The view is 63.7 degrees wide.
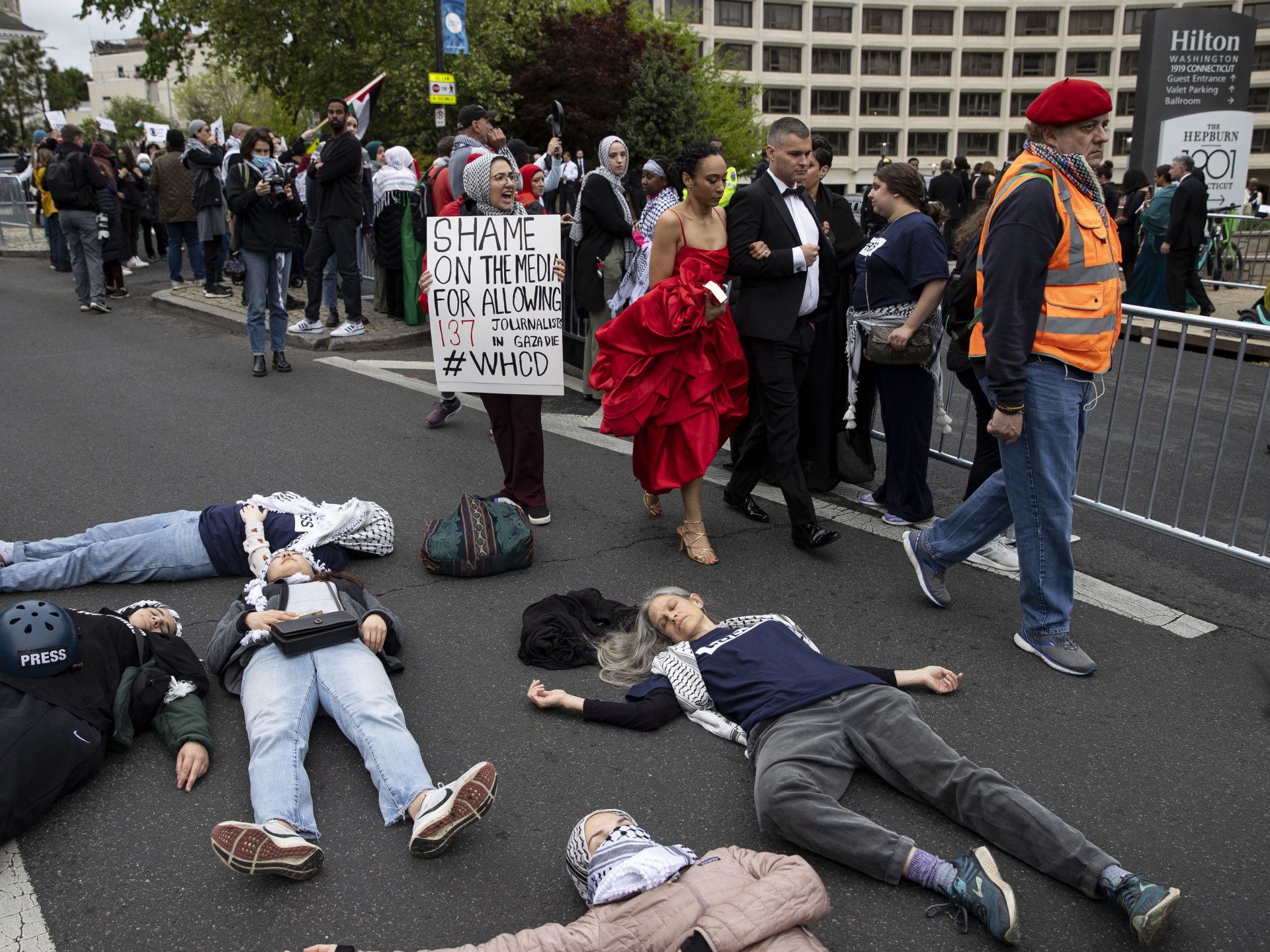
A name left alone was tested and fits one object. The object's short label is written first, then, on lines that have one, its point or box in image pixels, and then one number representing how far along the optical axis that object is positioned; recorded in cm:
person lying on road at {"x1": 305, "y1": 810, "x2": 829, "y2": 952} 247
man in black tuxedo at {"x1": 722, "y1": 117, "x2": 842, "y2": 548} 520
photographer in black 870
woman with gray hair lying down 283
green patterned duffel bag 498
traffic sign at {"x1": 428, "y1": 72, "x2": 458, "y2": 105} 1583
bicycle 1617
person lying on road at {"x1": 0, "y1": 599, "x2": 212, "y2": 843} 309
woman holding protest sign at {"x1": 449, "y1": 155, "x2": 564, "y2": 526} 574
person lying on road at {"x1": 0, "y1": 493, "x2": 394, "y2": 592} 476
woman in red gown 510
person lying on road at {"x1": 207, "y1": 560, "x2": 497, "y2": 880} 292
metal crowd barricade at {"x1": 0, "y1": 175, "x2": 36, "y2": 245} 1977
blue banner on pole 1625
